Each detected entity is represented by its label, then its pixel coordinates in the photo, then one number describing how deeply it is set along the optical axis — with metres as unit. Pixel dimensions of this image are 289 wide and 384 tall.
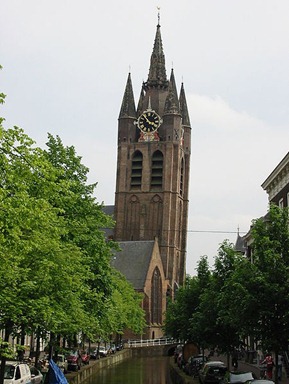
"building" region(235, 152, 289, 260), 39.49
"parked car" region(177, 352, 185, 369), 46.12
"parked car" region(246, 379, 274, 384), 20.97
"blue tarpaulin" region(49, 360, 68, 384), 23.93
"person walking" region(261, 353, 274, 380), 32.47
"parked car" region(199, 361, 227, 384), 30.62
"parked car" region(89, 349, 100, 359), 59.31
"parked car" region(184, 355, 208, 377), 37.90
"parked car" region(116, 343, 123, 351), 80.99
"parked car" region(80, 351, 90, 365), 48.23
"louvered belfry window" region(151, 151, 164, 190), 116.62
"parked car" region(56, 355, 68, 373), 39.00
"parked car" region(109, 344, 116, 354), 72.19
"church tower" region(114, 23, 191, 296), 114.75
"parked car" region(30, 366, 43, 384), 25.42
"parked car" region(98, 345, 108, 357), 64.22
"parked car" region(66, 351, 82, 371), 40.86
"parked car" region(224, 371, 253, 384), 24.89
